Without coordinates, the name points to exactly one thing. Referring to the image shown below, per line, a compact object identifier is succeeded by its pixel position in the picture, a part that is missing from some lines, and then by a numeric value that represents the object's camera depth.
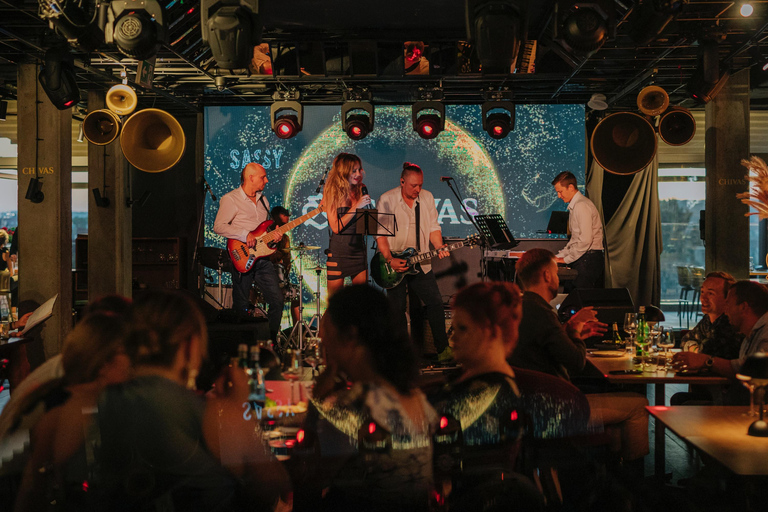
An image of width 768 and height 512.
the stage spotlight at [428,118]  8.41
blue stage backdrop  10.39
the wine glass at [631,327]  4.29
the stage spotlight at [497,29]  4.56
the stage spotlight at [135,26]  4.73
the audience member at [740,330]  3.40
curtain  10.38
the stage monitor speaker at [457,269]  9.01
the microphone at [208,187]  9.76
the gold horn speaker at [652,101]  7.85
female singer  6.93
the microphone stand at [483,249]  7.57
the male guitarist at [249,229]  7.50
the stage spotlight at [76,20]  4.62
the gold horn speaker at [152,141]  7.52
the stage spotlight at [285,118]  8.64
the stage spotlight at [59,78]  6.31
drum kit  7.84
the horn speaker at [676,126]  8.00
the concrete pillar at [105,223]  9.11
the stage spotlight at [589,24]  4.86
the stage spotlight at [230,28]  4.72
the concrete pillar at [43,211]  7.39
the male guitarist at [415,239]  7.04
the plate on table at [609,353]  4.29
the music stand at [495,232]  7.25
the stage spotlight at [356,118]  8.48
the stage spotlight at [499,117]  8.70
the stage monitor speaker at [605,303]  5.89
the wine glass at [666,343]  3.90
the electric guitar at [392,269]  7.05
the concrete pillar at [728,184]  7.98
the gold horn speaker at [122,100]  7.39
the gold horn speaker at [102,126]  7.59
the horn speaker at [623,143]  7.43
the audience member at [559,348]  3.25
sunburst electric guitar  7.61
